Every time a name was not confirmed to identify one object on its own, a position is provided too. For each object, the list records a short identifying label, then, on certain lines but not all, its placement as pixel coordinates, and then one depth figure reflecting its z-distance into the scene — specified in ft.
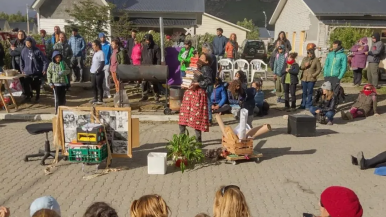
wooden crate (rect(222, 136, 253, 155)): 24.40
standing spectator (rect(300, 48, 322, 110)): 39.27
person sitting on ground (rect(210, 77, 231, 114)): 32.68
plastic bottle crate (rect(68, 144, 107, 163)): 21.81
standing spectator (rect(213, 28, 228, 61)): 54.90
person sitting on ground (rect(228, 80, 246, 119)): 30.40
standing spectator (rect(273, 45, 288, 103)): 43.19
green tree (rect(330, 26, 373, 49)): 66.39
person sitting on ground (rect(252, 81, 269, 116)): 38.43
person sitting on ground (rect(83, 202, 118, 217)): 10.87
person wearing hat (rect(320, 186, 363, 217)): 10.73
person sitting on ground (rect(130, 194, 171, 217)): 10.71
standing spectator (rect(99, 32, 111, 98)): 42.52
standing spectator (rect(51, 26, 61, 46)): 49.41
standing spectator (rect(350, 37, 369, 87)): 53.72
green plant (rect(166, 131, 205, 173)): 23.61
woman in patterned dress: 25.72
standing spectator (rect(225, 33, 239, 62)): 55.42
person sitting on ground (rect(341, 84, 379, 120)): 38.32
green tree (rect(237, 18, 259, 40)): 168.78
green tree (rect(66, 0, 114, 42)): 75.65
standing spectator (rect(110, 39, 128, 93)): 41.01
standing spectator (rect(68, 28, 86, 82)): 49.11
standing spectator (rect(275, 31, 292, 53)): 49.03
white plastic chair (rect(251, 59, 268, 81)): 54.76
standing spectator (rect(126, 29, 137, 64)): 51.87
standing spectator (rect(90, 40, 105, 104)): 38.45
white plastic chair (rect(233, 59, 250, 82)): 55.57
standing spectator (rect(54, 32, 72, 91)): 46.60
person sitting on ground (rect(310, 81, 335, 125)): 35.40
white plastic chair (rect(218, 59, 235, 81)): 54.49
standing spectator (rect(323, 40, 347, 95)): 39.42
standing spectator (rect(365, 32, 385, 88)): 51.42
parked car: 93.66
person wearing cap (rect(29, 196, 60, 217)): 12.18
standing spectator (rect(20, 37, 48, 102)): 39.55
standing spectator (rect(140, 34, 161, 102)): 39.40
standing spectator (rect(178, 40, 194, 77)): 40.60
